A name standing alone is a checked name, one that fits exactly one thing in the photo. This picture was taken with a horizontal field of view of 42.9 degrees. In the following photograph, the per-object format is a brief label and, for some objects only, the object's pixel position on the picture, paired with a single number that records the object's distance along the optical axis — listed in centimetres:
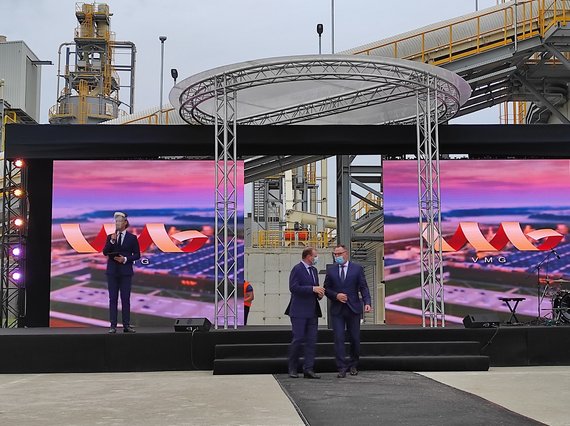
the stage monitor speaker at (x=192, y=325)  1123
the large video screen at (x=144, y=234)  1518
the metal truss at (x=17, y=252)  1448
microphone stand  1464
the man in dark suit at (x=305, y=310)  945
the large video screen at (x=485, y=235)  1512
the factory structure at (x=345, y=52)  1590
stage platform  1061
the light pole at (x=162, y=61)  2034
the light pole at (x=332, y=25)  1862
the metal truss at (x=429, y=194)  1225
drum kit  1351
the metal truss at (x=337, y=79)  1180
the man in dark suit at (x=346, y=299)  948
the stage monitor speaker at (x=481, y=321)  1138
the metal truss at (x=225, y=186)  1196
